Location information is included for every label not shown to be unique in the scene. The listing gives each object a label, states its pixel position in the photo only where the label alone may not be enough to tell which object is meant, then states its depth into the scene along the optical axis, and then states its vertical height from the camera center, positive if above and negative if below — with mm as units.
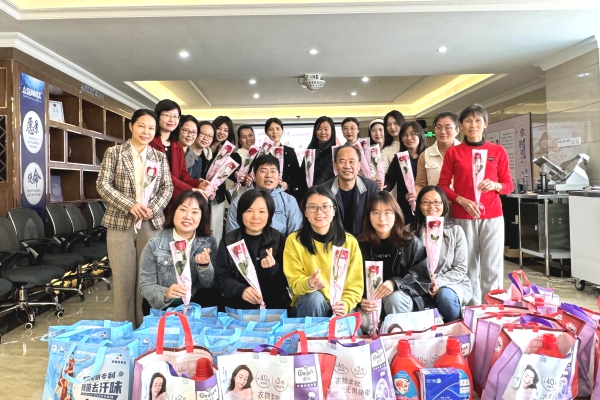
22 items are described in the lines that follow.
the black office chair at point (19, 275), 3188 -493
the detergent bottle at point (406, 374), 1438 -601
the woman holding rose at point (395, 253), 2096 -264
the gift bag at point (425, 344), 1532 -526
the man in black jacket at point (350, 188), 2615 +104
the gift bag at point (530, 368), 1392 -575
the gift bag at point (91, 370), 1352 -529
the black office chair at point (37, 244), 3615 -285
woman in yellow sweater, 1978 -256
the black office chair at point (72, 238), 4215 -281
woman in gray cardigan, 2207 -311
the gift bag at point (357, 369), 1364 -550
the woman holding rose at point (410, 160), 3217 +341
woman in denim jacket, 2098 -219
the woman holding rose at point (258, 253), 2143 -244
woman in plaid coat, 2514 +38
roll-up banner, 4340 +735
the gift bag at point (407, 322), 1682 -486
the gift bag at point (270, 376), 1300 -535
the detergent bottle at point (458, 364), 1430 -574
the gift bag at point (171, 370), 1258 -518
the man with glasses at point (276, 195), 2797 +76
